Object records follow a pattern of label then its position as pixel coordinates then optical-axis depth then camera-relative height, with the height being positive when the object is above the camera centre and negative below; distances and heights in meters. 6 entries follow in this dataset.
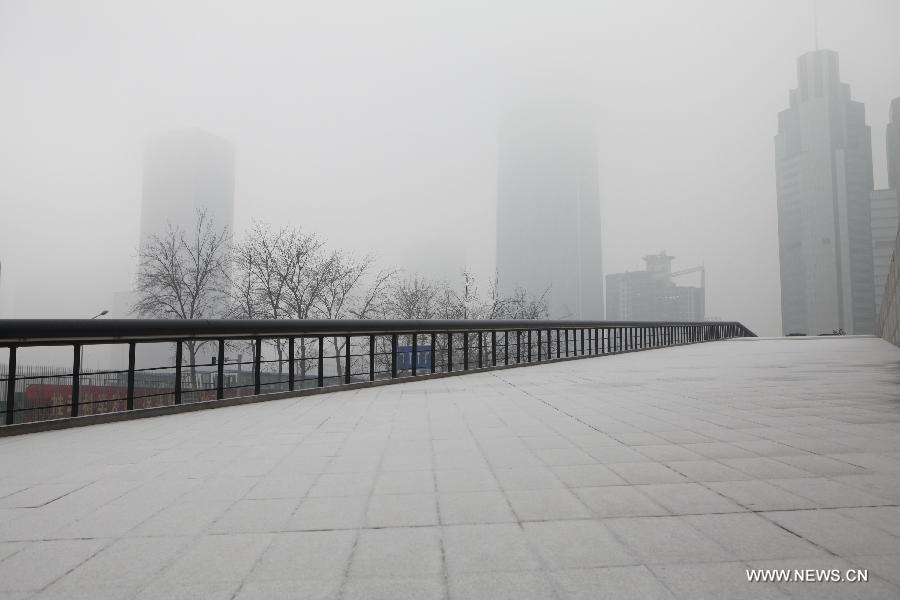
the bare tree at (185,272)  31.41 +3.25
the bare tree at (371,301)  33.97 +1.57
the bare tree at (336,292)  33.81 +2.12
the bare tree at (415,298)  38.78 +2.00
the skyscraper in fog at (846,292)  187.62 +11.77
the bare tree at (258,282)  31.59 +2.63
